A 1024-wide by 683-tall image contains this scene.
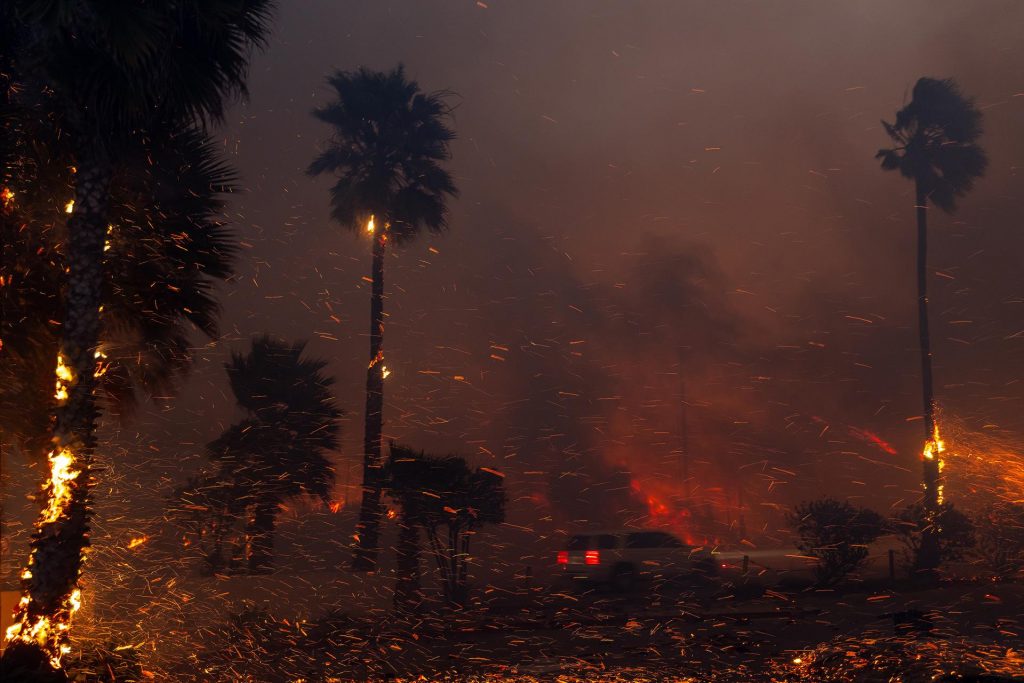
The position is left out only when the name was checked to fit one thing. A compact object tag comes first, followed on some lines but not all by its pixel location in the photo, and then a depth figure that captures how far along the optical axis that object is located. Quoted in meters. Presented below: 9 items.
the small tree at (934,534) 28.78
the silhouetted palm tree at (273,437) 25.00
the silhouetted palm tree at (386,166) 32.59
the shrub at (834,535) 26.64
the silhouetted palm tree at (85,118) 11.27
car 22.80
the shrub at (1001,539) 30.16
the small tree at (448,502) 23.45
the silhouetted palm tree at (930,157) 43.88
